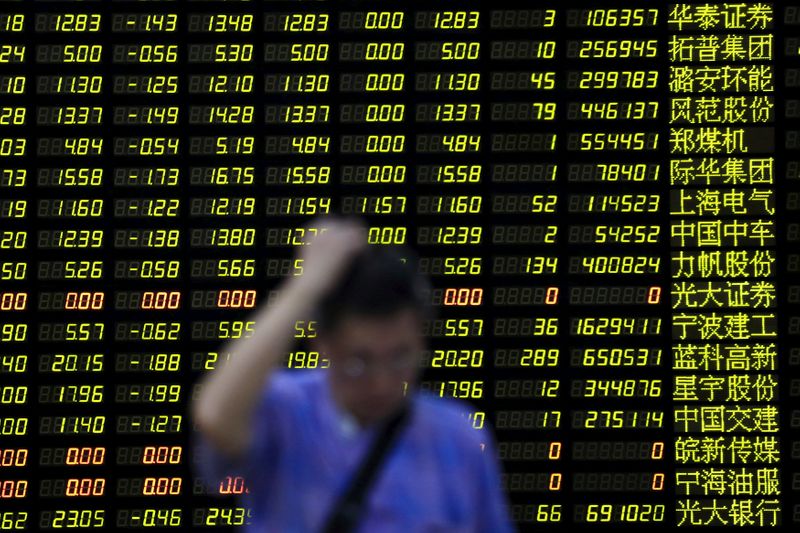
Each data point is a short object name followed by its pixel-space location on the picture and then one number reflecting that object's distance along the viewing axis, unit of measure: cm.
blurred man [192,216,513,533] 606
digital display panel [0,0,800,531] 1997
